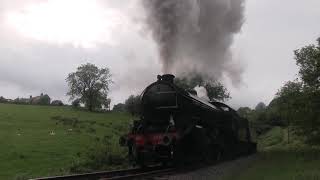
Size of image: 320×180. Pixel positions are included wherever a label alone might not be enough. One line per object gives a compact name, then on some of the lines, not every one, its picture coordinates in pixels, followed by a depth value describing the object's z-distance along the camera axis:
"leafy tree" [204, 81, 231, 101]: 39.47
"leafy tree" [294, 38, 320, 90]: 17.09
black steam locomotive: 9.63
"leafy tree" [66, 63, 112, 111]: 49.41
